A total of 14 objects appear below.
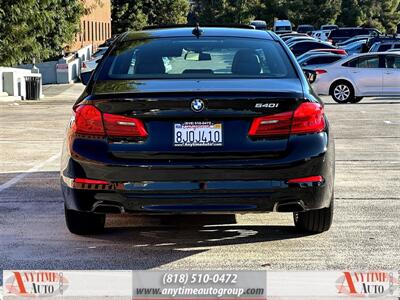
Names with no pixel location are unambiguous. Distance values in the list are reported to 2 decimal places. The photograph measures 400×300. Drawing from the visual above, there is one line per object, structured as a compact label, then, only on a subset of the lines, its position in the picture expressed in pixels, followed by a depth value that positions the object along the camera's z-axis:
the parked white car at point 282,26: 70.12
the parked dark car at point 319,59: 25.17
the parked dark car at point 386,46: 32.06
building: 53.78
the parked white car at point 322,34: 57.50
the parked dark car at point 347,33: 55.00
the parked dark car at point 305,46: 37.22
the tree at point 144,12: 73.19
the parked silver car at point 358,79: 21.38
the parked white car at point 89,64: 34.46
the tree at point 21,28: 19.77
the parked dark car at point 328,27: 68.26
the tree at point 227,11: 92.34
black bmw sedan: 5.26
